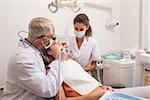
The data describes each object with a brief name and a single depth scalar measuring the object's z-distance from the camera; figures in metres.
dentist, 1.05
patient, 1.17
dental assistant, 1.79
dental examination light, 1.79
